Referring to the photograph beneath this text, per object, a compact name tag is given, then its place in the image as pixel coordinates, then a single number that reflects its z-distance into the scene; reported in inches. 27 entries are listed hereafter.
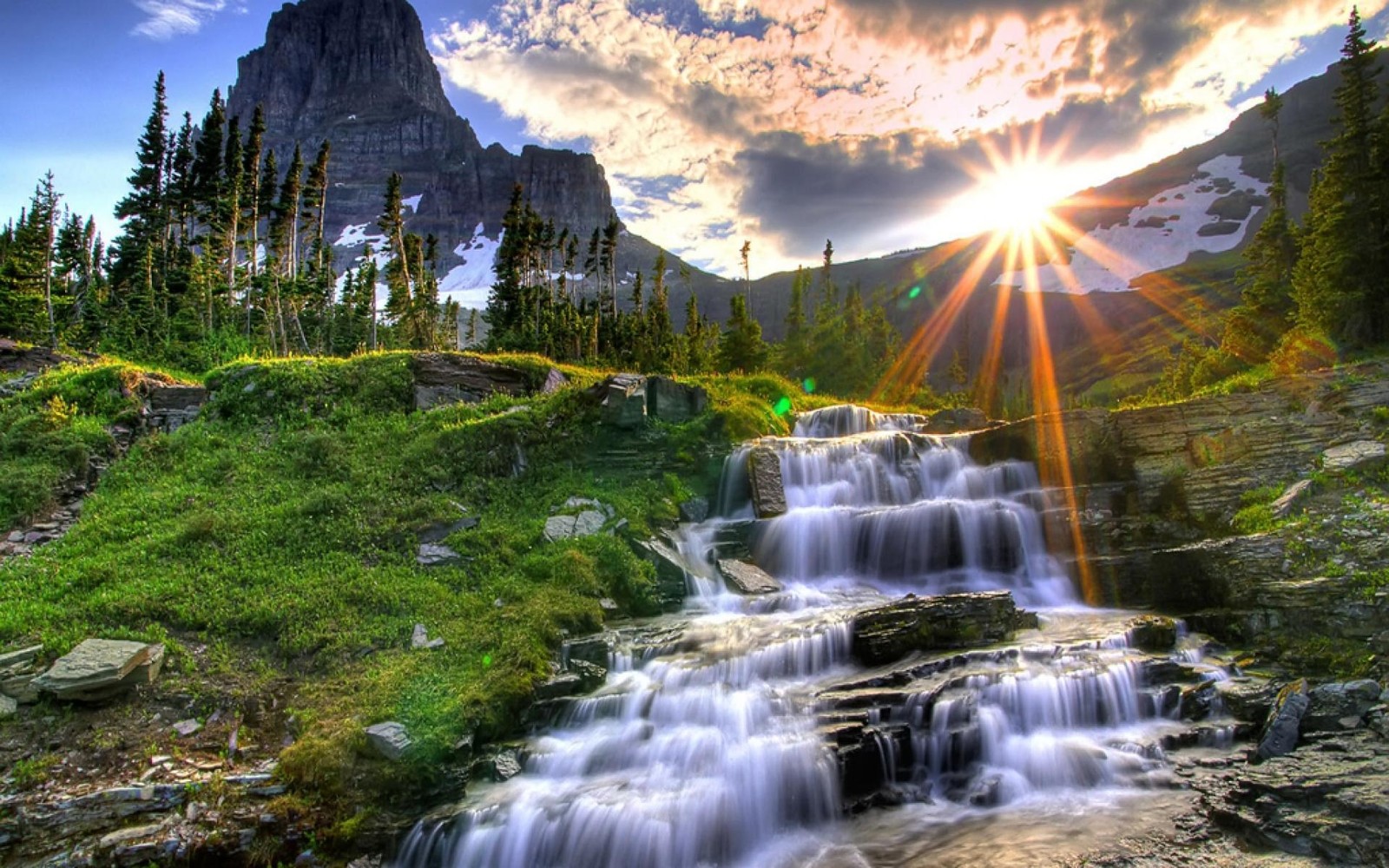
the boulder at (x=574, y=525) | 642.8
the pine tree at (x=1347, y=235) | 964.0
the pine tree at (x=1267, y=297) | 1300.4
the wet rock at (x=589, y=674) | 454.3
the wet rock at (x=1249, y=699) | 378.3
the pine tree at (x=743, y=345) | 1998.0
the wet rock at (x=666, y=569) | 605.3
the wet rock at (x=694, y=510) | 745.0
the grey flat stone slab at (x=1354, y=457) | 556.7
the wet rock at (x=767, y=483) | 749.9
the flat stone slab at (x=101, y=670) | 386.0
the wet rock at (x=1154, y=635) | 461.7
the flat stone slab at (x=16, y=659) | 398.3
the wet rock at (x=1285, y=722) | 347.9
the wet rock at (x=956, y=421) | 1113.4
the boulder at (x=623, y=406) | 821.9
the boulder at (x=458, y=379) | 930.7
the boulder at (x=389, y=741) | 371.6
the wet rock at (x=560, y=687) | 439.1
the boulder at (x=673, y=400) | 873.5
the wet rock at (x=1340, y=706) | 355.6
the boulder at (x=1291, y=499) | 548.7
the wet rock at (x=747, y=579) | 616.7
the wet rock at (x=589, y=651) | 479.9
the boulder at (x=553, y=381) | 1011.3
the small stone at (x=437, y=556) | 586.2
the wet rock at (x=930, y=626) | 466.0
